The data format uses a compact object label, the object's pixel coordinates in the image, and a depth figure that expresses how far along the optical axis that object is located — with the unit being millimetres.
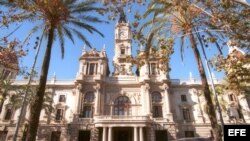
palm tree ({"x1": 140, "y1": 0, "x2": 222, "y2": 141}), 11953
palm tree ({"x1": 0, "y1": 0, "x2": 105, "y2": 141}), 12245
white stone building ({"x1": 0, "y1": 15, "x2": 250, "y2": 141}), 33094
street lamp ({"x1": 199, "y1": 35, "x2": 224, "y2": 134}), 18134
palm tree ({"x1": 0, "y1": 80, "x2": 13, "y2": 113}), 27945
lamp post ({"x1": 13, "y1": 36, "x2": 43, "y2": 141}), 13641
